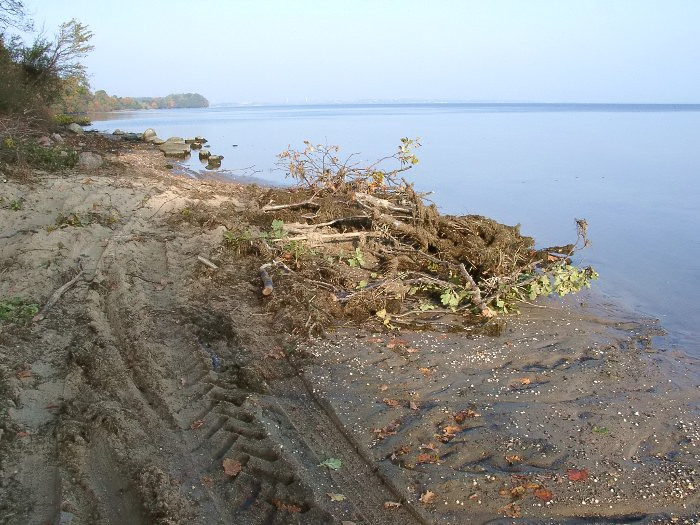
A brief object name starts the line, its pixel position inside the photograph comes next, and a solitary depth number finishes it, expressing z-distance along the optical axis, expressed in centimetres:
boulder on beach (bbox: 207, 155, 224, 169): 1952
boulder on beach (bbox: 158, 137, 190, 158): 2138
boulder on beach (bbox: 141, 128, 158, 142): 2503
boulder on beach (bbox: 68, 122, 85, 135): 2100
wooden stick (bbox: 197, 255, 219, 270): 704
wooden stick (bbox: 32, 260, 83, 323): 537
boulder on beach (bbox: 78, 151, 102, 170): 1230
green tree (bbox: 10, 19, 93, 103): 2256
